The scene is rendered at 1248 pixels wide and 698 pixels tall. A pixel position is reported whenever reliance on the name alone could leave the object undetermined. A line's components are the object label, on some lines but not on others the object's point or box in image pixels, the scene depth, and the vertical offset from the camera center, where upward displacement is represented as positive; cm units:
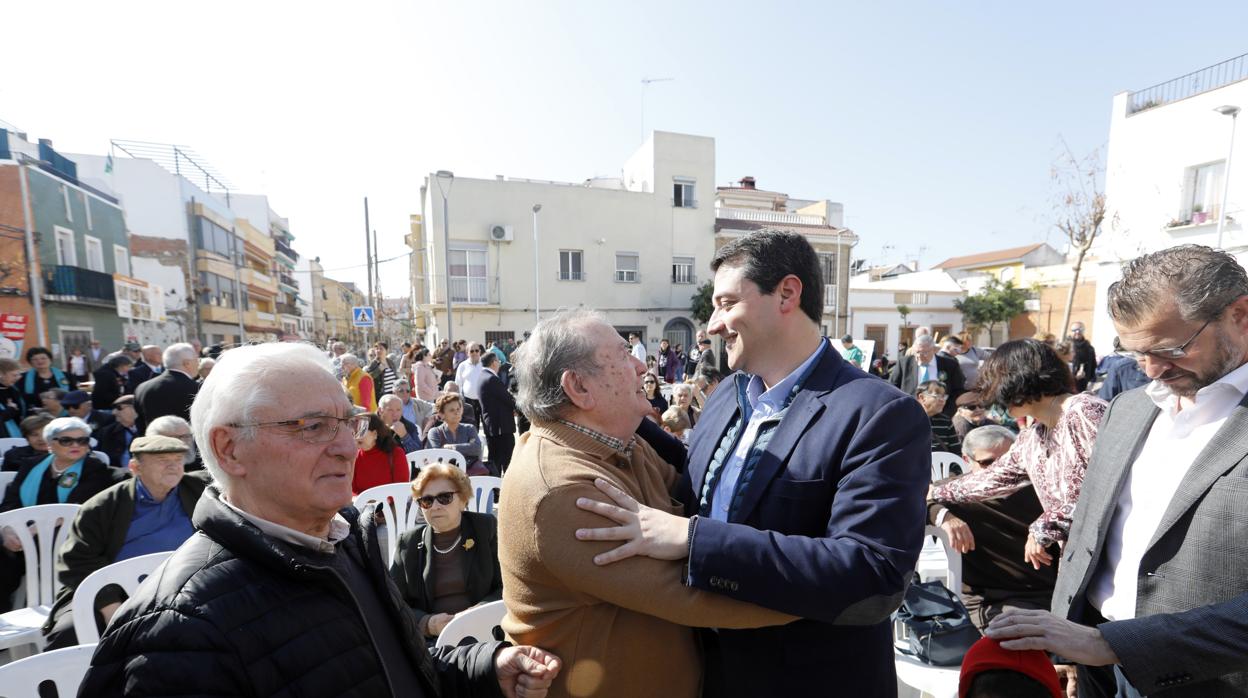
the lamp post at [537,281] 2058 +96
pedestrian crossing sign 1282 -21
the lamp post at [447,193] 1436 +342
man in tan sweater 117 -54
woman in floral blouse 210 -57
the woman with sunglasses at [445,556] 306 -142
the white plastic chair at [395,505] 408 -151
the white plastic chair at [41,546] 343 -151
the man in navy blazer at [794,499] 115 -47
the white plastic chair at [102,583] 255 -133
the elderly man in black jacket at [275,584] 99 -56
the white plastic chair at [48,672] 191 -128
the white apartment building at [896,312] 2530 -45
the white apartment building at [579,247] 2023 +232
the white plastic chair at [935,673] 225 -157
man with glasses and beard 136 -56
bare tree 1755 +239
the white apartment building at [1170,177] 1377 +338
